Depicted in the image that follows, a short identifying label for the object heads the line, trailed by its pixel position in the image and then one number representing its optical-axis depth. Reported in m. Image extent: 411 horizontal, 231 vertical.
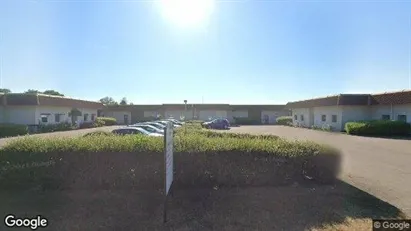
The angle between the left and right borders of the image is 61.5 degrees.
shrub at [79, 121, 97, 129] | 44.95
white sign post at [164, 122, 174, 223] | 5.46
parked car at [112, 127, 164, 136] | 16.25
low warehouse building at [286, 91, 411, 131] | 30.62
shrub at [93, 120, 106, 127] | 48.92
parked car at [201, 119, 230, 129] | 43.34
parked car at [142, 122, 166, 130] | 25.42
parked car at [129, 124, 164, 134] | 20.88
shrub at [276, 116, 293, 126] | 54.38
